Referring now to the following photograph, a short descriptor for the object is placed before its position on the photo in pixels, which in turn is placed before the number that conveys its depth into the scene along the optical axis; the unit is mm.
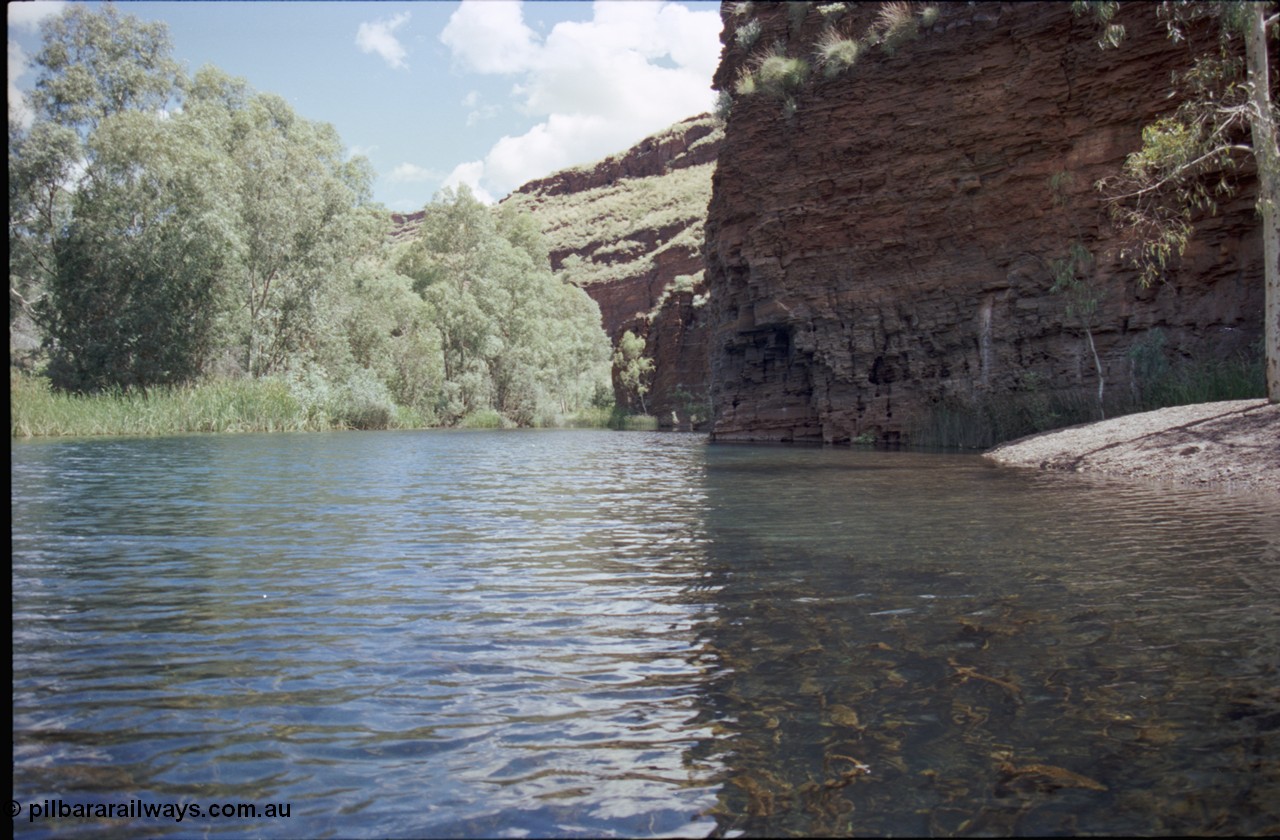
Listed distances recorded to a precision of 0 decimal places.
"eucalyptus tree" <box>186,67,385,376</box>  39406
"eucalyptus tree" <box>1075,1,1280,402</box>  14078
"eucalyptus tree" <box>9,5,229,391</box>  34250
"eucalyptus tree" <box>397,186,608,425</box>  52750
